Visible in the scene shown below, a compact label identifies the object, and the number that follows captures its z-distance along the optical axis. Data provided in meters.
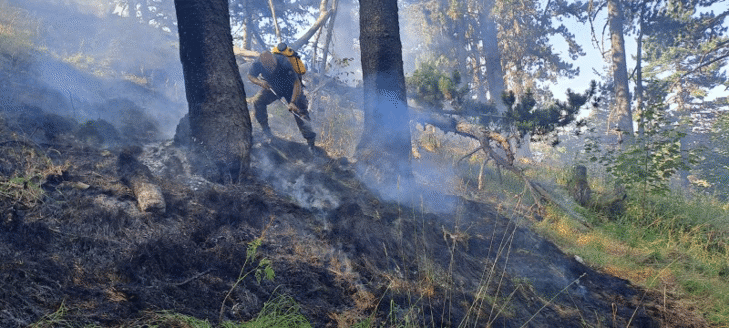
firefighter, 7.36
